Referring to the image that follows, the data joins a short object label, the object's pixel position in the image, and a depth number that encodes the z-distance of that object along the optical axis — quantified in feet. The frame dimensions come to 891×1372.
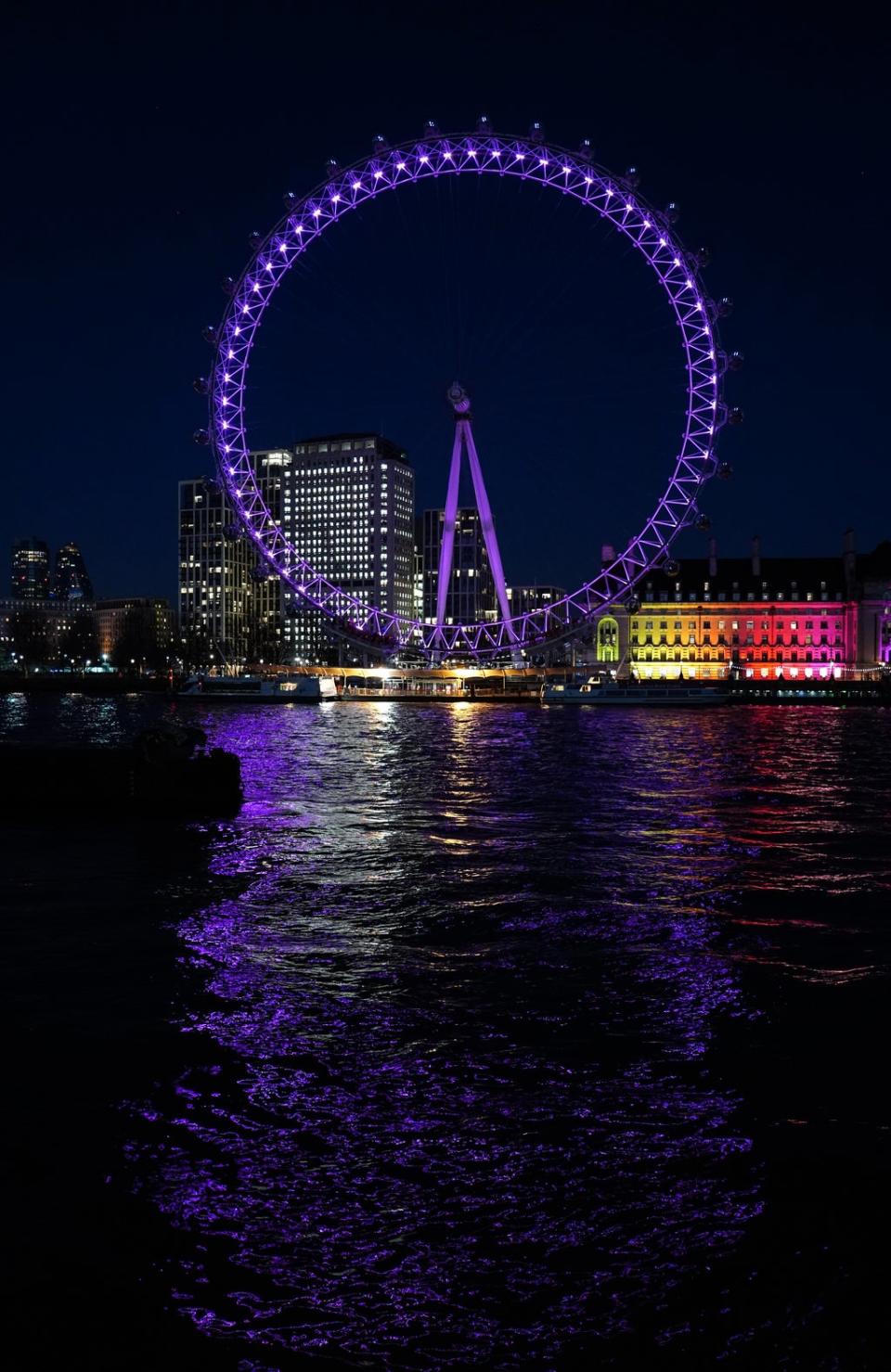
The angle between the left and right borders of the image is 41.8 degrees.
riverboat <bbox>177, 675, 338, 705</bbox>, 430.61
